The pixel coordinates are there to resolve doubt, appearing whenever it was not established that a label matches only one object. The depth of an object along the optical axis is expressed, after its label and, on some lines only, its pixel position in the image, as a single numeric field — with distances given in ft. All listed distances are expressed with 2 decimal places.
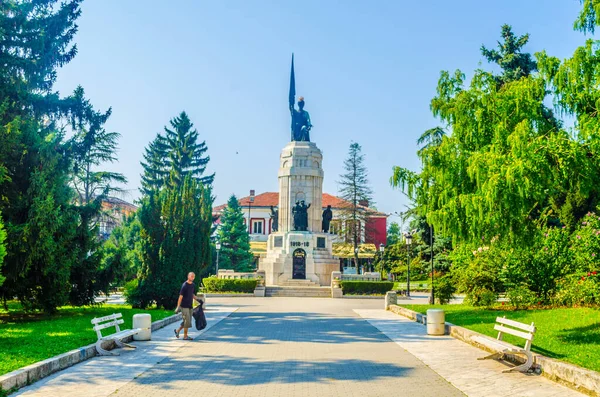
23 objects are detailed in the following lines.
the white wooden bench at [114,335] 35.91
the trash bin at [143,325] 43.19
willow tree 32.96
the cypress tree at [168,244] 68.95
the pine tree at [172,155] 190.08
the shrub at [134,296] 69.87
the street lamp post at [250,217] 264.93
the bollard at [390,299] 80.07
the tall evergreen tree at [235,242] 189.88
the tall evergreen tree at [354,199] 210.18
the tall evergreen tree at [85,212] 62.34
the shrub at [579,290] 56.03
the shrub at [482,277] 68.28
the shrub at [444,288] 79.56
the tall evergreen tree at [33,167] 52.08
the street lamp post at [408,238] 100.41
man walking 45.52
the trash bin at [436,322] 48.88
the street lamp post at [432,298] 81.97
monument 129.49
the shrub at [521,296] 62.69
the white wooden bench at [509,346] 30.22
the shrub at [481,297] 66.28
